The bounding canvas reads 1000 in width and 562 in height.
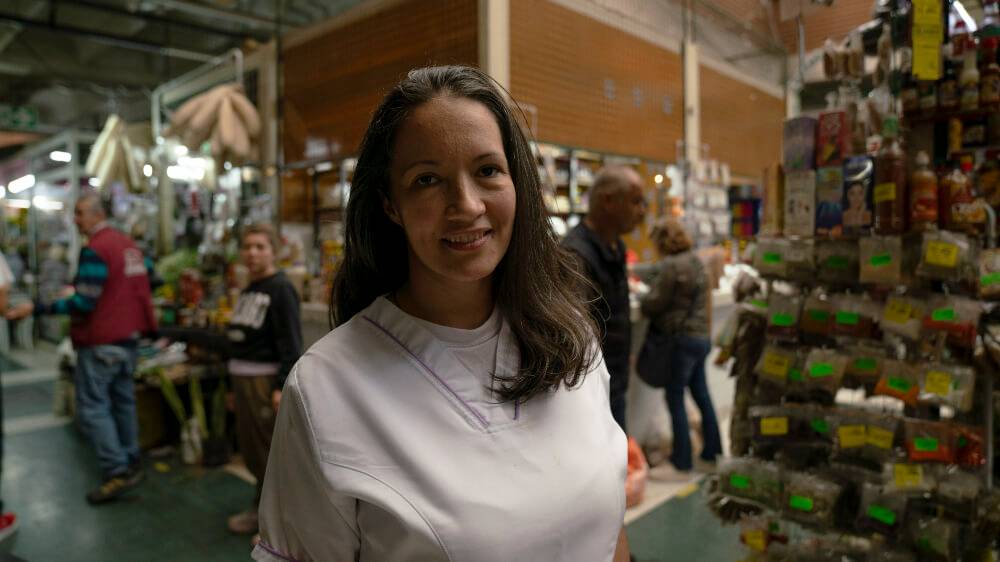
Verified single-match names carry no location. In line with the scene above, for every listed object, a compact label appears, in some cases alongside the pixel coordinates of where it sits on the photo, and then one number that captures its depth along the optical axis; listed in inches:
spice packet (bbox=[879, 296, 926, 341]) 89.5
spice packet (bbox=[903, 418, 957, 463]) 89.0
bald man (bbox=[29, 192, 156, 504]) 160.1
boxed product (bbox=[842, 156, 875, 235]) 95.7
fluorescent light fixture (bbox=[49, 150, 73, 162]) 365.8
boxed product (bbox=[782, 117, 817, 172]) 102.1
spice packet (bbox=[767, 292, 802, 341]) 102.6
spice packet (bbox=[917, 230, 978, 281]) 86.7
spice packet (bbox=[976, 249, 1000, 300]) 89.3
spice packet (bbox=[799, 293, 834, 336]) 99.3
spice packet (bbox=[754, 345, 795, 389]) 101.5
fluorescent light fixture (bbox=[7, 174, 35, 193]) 407.8
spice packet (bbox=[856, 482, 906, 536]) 91.1
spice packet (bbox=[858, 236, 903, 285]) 90.5
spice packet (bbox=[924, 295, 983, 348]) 87.3
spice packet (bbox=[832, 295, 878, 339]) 95.5
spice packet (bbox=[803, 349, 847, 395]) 96.8
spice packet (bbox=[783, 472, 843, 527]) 94.3
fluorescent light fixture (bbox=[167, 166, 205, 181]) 245.6
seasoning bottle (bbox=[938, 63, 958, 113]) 95.4
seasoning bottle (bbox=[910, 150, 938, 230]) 88.4
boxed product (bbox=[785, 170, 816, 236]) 100.8
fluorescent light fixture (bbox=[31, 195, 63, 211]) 382.9
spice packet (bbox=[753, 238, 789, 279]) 103.6
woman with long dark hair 35.6
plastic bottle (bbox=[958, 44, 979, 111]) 93.1
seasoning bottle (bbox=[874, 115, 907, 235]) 90.7
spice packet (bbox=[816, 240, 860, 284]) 97.2
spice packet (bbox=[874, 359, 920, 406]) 89.6
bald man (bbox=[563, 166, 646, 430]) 113.3
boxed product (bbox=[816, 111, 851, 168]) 99.1
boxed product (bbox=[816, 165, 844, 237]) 98.0
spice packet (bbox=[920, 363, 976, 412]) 87.4
